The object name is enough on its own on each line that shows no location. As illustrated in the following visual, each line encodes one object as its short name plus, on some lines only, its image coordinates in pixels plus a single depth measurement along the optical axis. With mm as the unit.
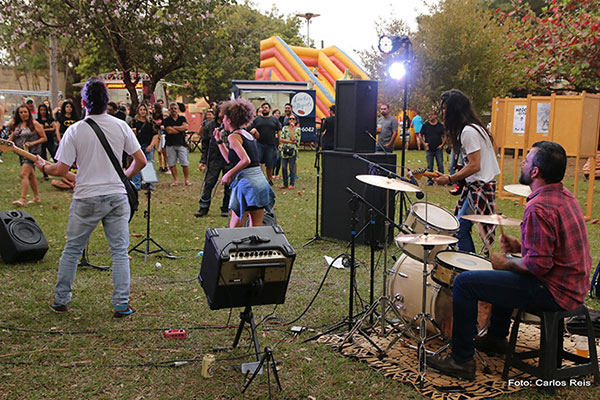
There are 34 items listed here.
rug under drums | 3871
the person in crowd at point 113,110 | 11344
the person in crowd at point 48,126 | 12970
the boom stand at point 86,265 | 6531
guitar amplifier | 3688
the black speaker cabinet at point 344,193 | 7594
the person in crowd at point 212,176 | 9922
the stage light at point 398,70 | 7160
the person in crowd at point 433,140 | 13648
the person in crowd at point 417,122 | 21578
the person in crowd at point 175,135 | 12609
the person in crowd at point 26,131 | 10977
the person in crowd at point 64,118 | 12781
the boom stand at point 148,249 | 6985
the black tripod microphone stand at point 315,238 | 7898
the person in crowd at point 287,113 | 14562
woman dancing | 6207
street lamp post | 36312
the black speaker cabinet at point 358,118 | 7793
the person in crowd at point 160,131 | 12635
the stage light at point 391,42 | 7422
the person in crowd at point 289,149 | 13102
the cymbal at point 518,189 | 5121
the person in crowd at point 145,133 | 12023
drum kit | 4105
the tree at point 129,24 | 15227
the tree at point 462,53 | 21906
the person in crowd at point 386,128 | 14430
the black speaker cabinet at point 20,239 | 6543
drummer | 3586
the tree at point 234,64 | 36031
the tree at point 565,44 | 11242
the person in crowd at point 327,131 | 13055
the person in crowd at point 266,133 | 12133
